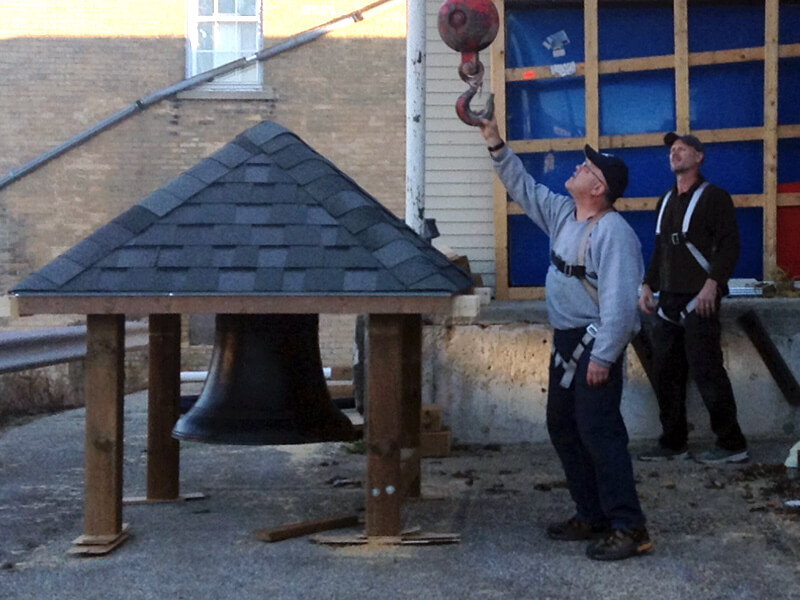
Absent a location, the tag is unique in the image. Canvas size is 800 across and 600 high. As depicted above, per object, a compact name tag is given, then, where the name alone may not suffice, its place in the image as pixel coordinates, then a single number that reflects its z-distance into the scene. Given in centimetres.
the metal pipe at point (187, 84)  2002
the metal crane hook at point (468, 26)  701
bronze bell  703
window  2062
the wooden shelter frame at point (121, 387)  620
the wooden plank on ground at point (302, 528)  657
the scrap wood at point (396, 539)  642
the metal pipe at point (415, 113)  973
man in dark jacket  862
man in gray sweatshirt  611
